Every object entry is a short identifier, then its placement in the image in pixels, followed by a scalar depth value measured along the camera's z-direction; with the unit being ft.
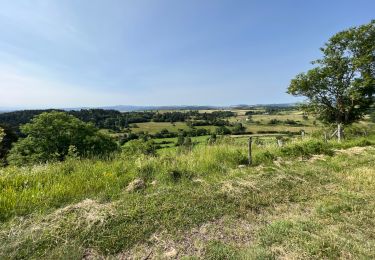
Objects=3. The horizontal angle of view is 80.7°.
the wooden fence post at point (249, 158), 25.23
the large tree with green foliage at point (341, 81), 50.19
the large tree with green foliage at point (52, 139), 66.74
